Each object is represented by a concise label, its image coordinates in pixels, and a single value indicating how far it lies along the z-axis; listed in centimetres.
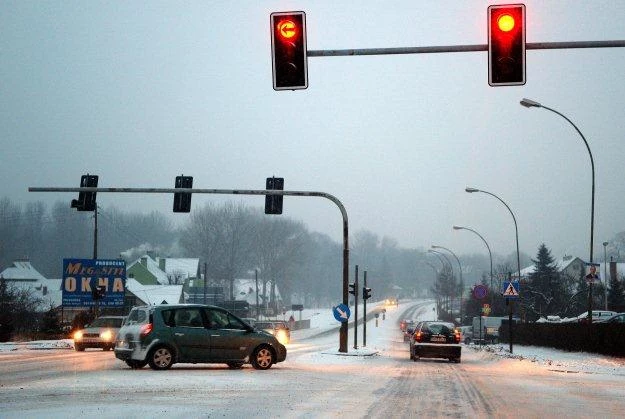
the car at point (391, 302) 16138
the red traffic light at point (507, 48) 1212
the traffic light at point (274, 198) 2924
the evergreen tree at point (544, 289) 8706
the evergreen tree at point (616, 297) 7819
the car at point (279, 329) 5519
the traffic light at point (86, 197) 2912
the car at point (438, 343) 3000
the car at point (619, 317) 4738
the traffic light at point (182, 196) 2919
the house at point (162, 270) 11050
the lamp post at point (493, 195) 4882
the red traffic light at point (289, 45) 1220
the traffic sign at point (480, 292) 4255
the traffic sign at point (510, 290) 3769
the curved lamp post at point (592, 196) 3328
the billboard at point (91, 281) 4775
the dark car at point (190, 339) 1972
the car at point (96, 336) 3478
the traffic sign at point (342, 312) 3052
